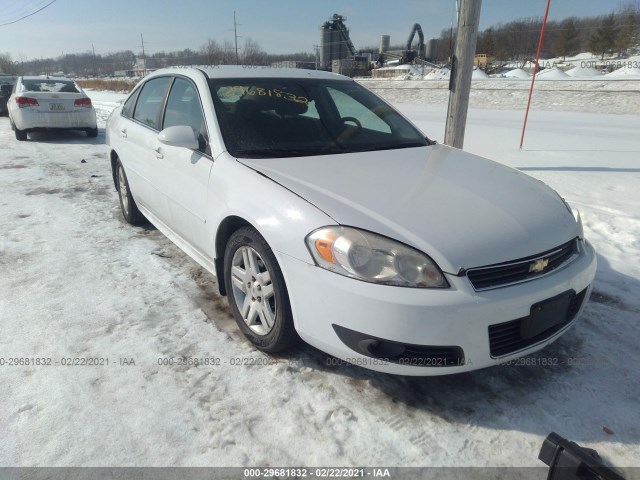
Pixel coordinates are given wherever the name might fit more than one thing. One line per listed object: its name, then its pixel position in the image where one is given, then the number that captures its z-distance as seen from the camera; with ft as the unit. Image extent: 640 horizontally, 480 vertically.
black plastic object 5.12
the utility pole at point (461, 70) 17.99
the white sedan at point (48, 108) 32.19
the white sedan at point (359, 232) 6.32
